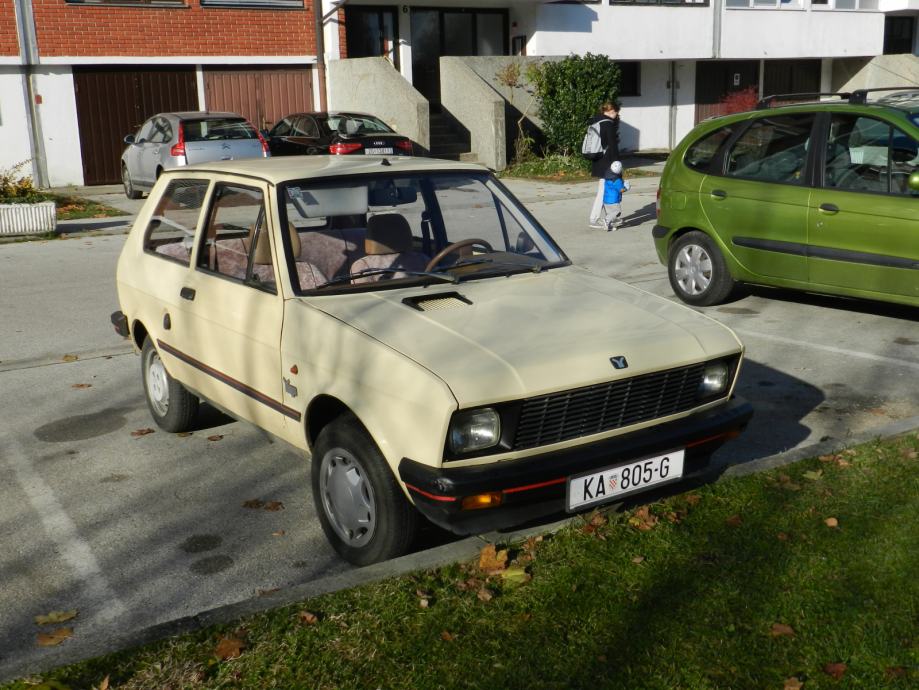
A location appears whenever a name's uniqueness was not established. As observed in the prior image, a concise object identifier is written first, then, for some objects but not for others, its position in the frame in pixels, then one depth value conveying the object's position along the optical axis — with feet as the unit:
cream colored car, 13.37
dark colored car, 67.72
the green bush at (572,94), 79.41
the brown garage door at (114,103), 77.36
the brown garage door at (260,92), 82.17
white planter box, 50.31
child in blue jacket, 49.08
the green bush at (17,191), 51.06
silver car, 63.82
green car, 26.73
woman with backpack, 48.78
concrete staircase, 82.58
